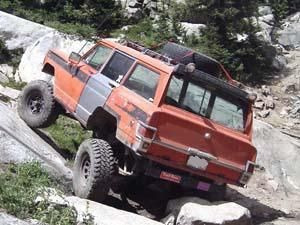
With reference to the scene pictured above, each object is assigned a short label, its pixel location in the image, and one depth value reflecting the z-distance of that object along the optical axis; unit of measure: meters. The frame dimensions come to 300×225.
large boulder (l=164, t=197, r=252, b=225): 7.71
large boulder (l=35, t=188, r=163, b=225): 6.39
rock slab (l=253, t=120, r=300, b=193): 12.44
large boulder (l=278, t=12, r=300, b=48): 26.43
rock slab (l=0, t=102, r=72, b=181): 7.79
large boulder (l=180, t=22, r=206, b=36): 19.95
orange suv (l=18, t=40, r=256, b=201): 7.82
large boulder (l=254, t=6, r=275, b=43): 22.18
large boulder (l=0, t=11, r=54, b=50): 15.95
